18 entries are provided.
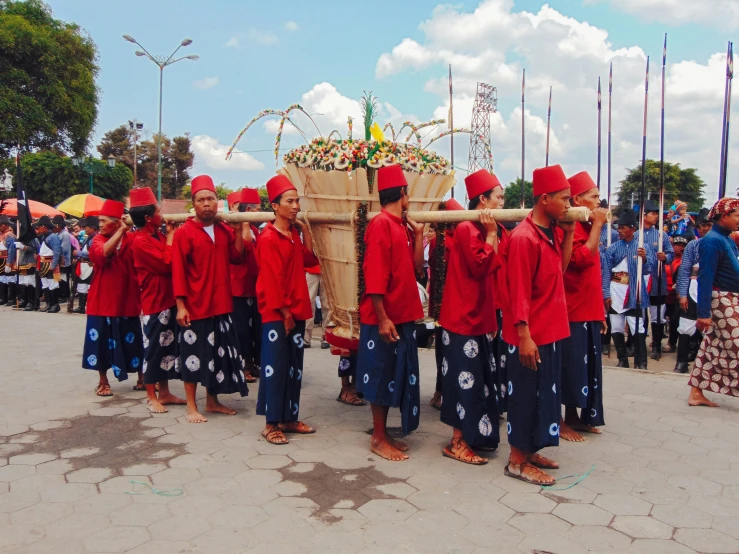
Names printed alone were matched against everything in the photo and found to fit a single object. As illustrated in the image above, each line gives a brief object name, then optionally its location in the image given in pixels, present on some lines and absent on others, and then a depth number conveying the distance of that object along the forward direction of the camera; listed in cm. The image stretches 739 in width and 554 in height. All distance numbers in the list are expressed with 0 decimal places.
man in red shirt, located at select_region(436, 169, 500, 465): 418
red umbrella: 2102
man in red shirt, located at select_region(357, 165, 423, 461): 417
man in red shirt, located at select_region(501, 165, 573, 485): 374
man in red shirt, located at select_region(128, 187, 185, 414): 541
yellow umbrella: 2075
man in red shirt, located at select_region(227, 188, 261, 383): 611
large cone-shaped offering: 456
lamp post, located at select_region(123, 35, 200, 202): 2337
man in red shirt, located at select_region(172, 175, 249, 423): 507
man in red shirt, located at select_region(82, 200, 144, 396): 575
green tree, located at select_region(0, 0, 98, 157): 2773
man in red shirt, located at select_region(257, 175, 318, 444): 460
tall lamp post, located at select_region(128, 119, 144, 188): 3725
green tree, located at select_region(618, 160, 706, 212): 3519
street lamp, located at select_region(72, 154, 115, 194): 3122
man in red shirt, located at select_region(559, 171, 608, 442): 462
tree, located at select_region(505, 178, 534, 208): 4495
